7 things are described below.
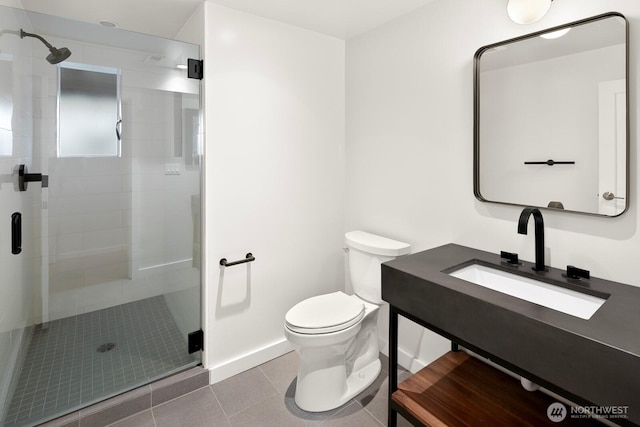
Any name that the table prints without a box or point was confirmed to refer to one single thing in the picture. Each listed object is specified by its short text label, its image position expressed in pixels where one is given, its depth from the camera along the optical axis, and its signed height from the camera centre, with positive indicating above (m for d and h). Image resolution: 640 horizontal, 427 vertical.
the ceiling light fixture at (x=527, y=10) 1.46 +0.87
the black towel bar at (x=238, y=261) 2.07 -0.31
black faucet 1.41 -0.10
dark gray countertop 0.88 -0.36
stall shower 1.67 -0.02
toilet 1.76 -0.65
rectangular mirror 1.33 +0.40
